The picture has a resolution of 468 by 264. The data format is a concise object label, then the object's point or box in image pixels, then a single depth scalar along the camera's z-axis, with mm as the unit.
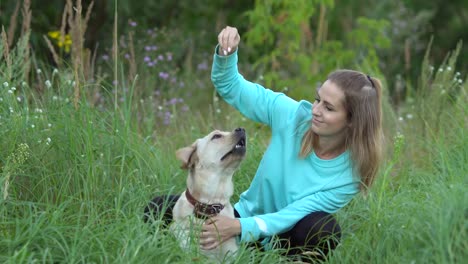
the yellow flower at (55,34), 7496
